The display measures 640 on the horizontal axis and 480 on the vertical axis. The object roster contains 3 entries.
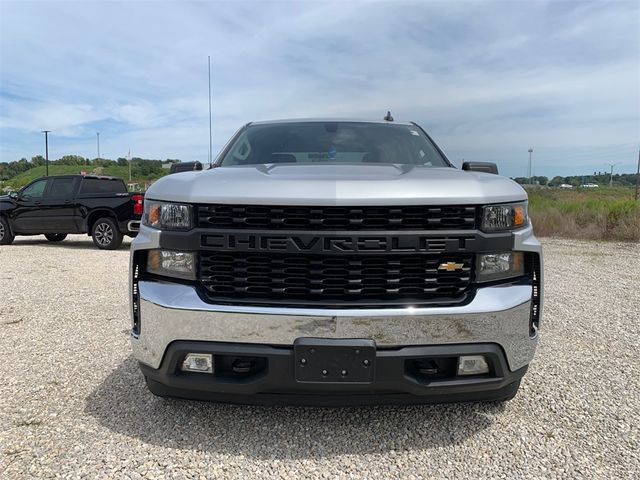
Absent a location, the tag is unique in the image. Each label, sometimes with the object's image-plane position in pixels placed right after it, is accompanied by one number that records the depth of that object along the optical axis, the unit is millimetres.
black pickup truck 11016
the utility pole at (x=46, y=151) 60556
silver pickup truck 2217
